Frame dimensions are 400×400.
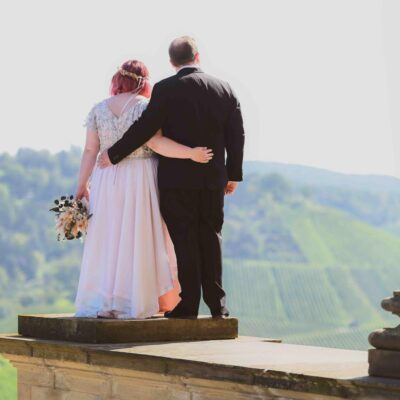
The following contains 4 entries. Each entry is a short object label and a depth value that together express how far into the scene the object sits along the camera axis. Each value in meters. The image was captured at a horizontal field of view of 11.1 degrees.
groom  12.35
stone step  11.93
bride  12.61
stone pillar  9.18
